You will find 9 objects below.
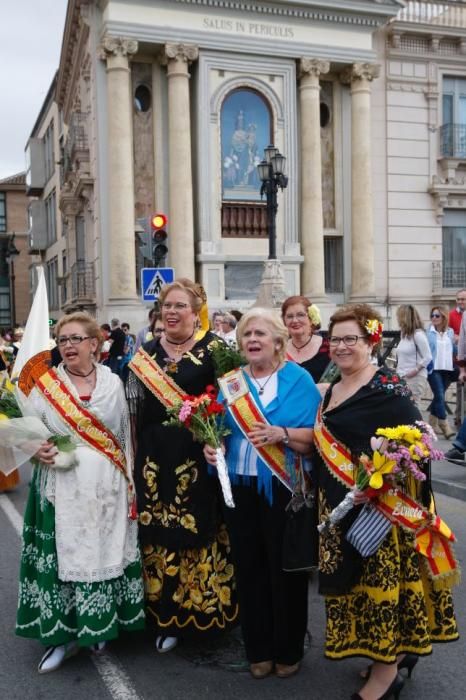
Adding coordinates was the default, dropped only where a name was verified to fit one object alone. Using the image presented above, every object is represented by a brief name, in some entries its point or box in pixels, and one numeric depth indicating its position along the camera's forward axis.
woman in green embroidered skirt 3.86
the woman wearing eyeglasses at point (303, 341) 5.48
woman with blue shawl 3.68
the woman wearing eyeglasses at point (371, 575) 3.34
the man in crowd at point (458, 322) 10.48
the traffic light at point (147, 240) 12.91
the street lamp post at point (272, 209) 15.53
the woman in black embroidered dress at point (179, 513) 4.02
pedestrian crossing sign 12.45
